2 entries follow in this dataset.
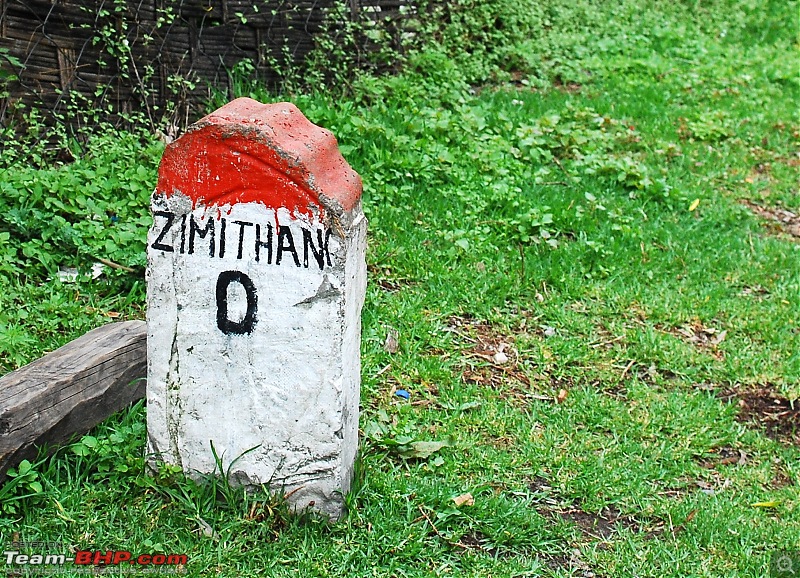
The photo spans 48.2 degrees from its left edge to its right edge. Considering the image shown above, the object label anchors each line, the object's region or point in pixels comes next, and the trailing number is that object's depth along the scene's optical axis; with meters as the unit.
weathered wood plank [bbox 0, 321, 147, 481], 2.98
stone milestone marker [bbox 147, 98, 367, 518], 2.77
